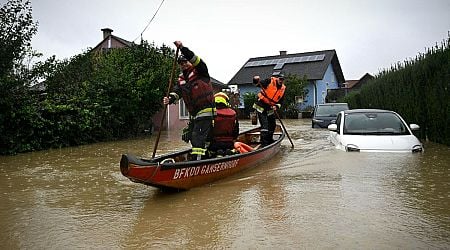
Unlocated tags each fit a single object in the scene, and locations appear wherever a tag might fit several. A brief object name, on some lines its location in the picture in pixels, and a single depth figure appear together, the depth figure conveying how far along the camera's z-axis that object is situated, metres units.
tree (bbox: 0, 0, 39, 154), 12.05
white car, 8.67
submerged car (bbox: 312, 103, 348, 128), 20.17
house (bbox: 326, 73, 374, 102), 41.31
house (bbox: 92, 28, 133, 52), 29.64
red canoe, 5.19
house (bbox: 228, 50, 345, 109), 42.75
